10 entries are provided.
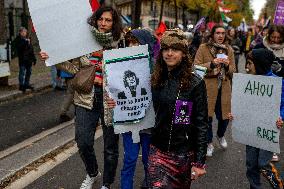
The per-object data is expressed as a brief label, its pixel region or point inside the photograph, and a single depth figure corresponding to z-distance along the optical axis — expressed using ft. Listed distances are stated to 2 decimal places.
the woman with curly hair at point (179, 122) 11.35
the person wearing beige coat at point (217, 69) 21.27
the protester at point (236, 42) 44.55
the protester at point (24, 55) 43.86
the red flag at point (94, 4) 19.47
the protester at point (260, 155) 14.47
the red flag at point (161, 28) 38.72
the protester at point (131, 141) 14.67
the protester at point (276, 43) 19.35
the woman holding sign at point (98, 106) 14.83
